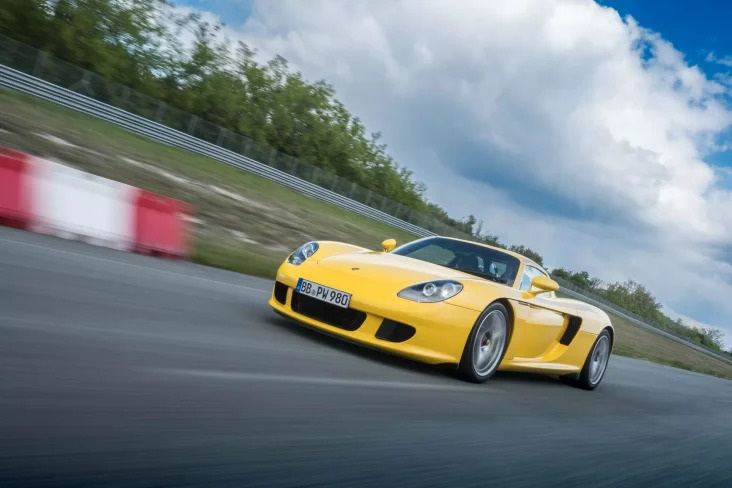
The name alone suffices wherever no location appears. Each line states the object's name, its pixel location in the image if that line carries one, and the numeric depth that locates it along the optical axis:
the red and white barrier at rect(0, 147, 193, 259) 8.17
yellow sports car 5.80
